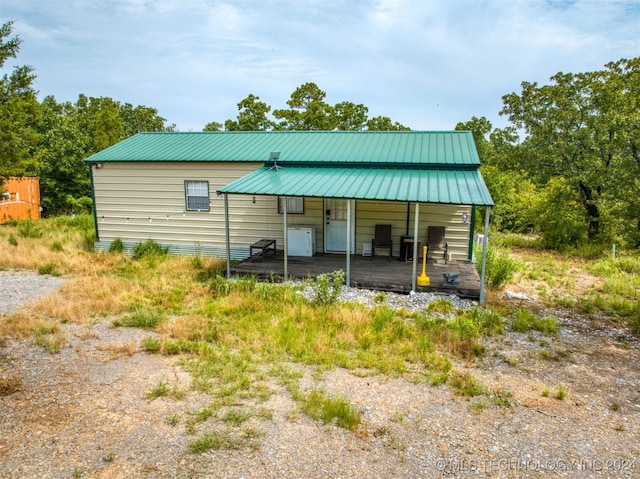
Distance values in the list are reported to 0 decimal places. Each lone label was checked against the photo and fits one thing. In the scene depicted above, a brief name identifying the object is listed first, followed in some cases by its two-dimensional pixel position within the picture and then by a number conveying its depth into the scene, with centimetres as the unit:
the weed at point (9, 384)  489
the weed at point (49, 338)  617
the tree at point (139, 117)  4050
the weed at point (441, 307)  778
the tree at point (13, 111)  1139
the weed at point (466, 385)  494
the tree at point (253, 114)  2914
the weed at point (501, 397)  471
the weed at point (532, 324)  706
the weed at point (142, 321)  714
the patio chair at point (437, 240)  1063
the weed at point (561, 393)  482
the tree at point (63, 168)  2284
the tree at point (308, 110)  2772
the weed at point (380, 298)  832
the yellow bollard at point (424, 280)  863
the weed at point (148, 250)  1238
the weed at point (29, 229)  1551
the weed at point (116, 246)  1288
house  1029
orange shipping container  1958
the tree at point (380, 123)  3158
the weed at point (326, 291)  800
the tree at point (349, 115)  2906
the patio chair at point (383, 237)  1105
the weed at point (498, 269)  984
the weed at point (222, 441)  387
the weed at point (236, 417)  430
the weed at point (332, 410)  431
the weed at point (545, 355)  597
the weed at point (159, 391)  483
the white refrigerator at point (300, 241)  1120
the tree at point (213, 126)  4830
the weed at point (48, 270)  1073
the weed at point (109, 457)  370
